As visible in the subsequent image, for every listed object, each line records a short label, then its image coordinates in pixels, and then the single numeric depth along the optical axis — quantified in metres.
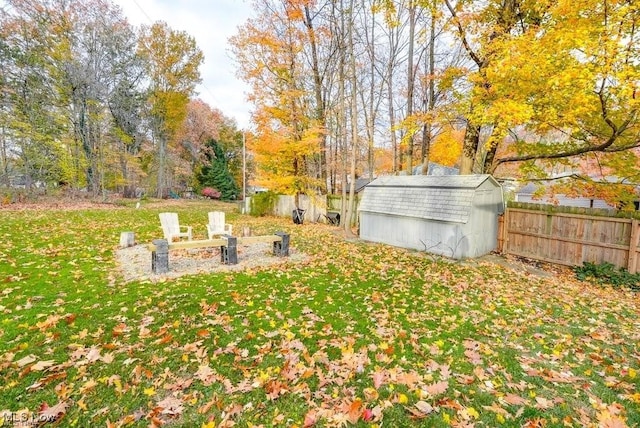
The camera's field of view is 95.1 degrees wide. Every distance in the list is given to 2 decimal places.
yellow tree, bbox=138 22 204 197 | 24.11
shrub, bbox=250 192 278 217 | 16.52
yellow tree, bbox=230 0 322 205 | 12.80
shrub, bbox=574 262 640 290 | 6.36
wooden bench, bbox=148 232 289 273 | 5.62
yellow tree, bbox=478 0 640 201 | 5.42
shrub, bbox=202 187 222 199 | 29.56
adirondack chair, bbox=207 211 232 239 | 8.09
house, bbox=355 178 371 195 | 22.15
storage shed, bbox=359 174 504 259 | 7.89
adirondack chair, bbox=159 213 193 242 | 7.28
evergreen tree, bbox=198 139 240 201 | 29.59
